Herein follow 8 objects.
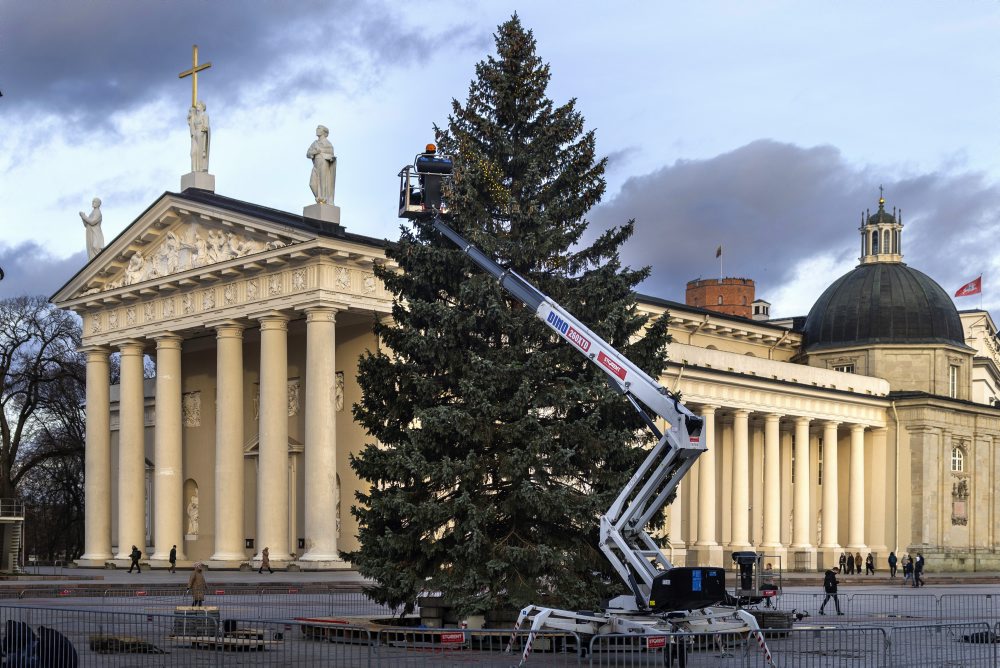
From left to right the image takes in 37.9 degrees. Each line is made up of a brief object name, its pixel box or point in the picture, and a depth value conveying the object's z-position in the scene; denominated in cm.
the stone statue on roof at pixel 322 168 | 5247
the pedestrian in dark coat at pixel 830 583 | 3769
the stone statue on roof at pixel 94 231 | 6278
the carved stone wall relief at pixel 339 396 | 5588
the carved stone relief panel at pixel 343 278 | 5106
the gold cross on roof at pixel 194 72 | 5659
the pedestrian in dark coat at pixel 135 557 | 5437
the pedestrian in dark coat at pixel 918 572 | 5553
